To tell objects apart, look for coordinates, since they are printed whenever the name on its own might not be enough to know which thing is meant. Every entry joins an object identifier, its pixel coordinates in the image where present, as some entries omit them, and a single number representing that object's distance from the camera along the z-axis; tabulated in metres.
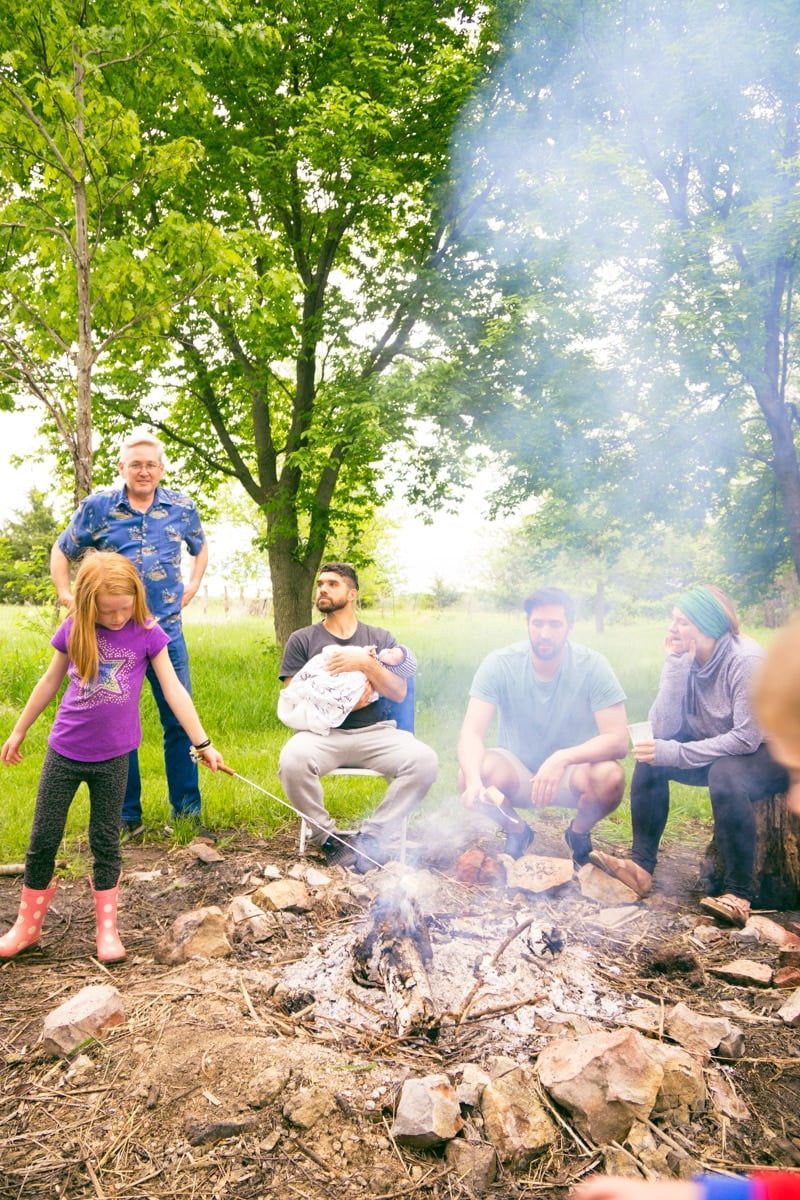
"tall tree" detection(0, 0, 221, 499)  4.91
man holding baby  4.13
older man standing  4.13
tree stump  3.57
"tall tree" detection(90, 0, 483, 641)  7.71
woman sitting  3.54
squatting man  3.81
